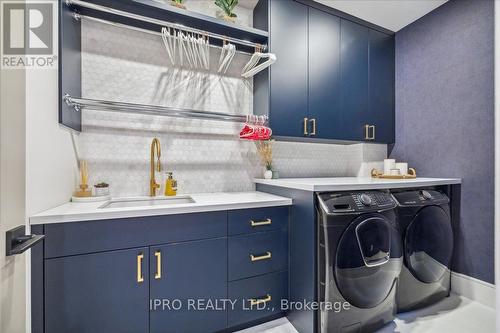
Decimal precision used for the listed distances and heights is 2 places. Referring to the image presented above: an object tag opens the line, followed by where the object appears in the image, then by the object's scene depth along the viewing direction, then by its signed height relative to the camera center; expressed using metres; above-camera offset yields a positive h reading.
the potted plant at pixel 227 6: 1.88 +1.34
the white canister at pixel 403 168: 2.33 -0.02
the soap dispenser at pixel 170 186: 1.85 -0.17
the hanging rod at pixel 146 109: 1.42 +0.40
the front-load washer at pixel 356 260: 1.41 -0.62
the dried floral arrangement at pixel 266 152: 2.25 +0.14
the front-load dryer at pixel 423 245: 1.74 -0.64
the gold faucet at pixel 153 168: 1.83 -0.03
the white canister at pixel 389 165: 2.35 +0.01
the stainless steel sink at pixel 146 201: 1.67 -0.29
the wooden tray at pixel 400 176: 2.19 -0.10
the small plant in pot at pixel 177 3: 1.67 +1.22
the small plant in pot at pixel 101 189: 1.58 -0.17
